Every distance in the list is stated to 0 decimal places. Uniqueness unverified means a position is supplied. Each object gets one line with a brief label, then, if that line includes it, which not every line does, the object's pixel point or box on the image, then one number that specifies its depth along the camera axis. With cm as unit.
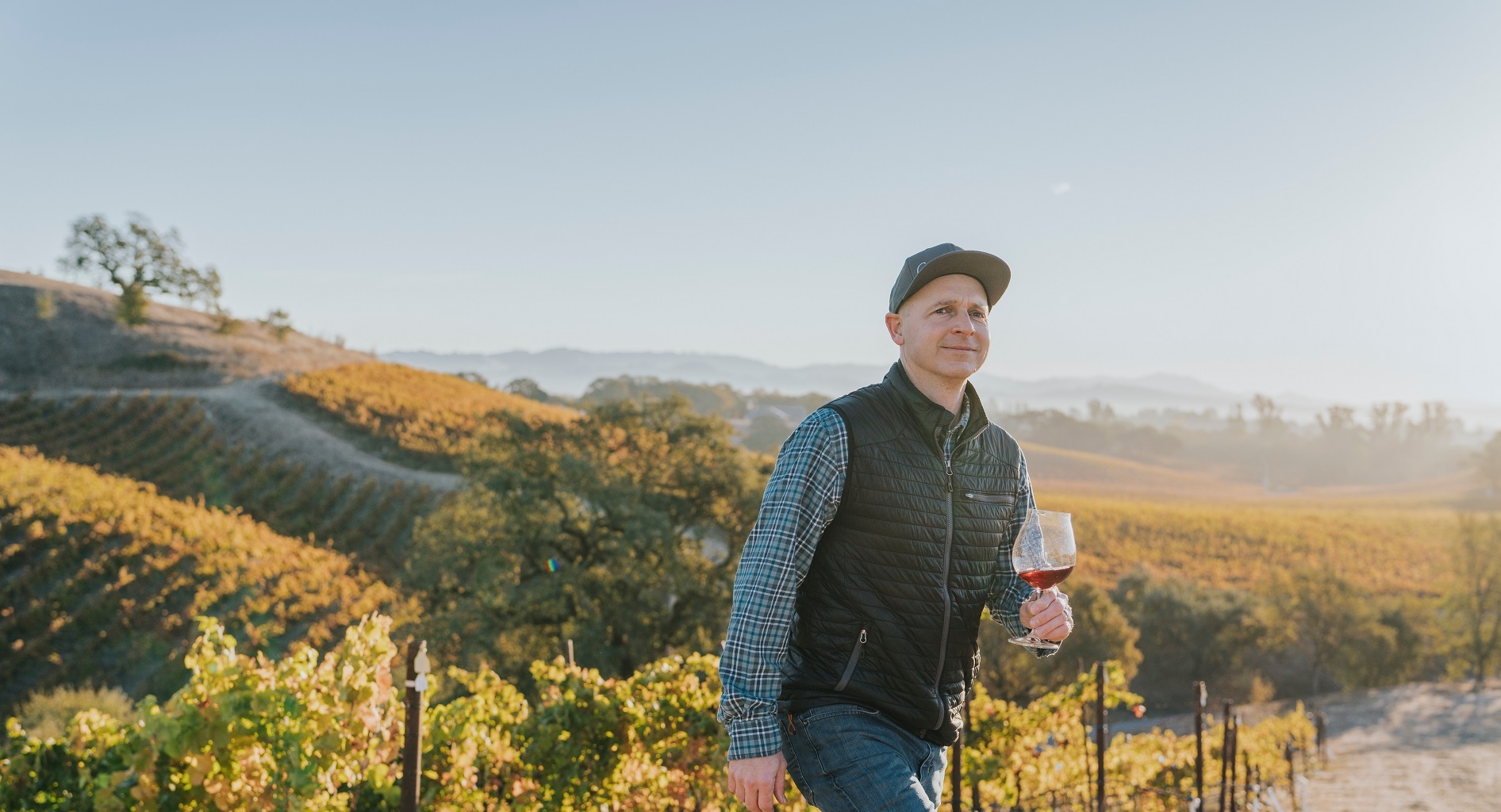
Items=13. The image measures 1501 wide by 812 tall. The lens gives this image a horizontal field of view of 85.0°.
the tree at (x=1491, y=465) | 8731
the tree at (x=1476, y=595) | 3275
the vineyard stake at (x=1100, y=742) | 412
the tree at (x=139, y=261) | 4791
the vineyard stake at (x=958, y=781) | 324
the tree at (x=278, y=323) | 5162
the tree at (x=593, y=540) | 1416
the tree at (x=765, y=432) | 7411
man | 179
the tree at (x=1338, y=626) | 3203
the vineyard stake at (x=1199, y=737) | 580
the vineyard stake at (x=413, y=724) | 301
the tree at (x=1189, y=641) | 3166
